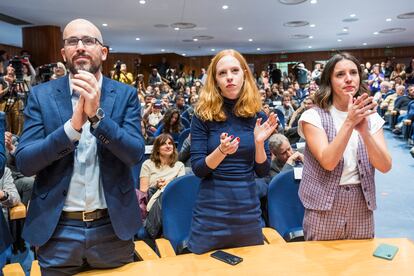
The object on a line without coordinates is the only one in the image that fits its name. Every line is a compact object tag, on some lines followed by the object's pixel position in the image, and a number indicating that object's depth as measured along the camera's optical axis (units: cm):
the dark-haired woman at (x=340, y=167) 152
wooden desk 131
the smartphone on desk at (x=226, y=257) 139
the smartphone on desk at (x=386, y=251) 141
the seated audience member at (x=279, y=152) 321
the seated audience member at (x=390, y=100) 914
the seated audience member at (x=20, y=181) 320
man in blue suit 123
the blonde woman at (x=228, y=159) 155
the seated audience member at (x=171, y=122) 498
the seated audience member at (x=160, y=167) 325
